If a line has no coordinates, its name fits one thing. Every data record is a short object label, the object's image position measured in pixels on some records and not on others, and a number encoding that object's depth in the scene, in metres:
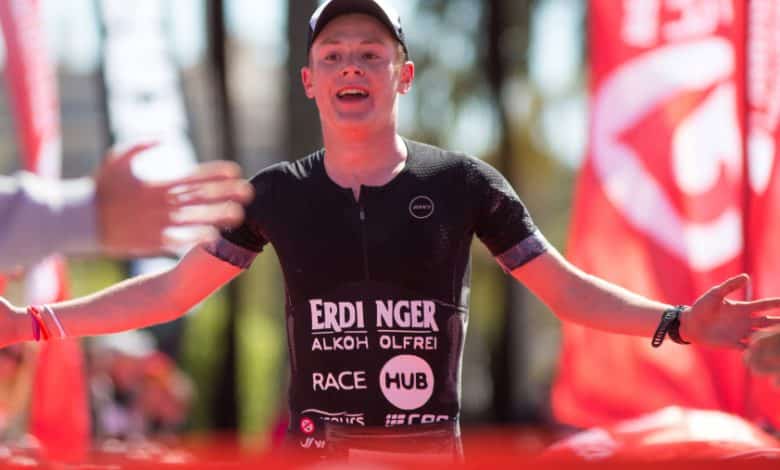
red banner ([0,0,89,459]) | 13.43
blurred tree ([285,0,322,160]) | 21.56
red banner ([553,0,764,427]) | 11.02
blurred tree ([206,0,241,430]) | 22.25
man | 6.42
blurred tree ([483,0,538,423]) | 26.39
